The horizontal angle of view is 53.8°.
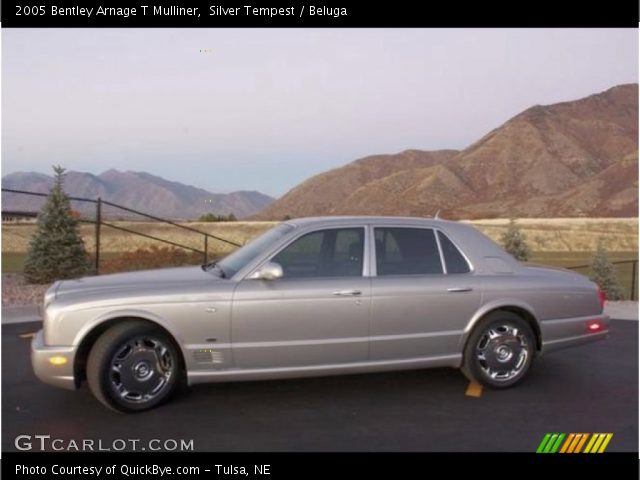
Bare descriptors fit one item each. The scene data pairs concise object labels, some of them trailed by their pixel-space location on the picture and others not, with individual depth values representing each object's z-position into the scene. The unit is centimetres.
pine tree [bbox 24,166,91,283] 1194
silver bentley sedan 499
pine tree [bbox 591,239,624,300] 1814
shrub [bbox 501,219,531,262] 2078
